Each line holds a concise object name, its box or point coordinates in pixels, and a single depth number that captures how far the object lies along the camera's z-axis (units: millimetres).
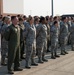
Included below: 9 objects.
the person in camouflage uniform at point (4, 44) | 10969
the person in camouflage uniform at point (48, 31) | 13535
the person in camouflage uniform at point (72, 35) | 16156
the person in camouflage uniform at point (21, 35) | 10906
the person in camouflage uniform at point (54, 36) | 12922
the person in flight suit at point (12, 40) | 9828
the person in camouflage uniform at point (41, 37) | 11711
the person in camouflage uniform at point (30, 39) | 10750
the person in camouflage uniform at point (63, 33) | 14227
